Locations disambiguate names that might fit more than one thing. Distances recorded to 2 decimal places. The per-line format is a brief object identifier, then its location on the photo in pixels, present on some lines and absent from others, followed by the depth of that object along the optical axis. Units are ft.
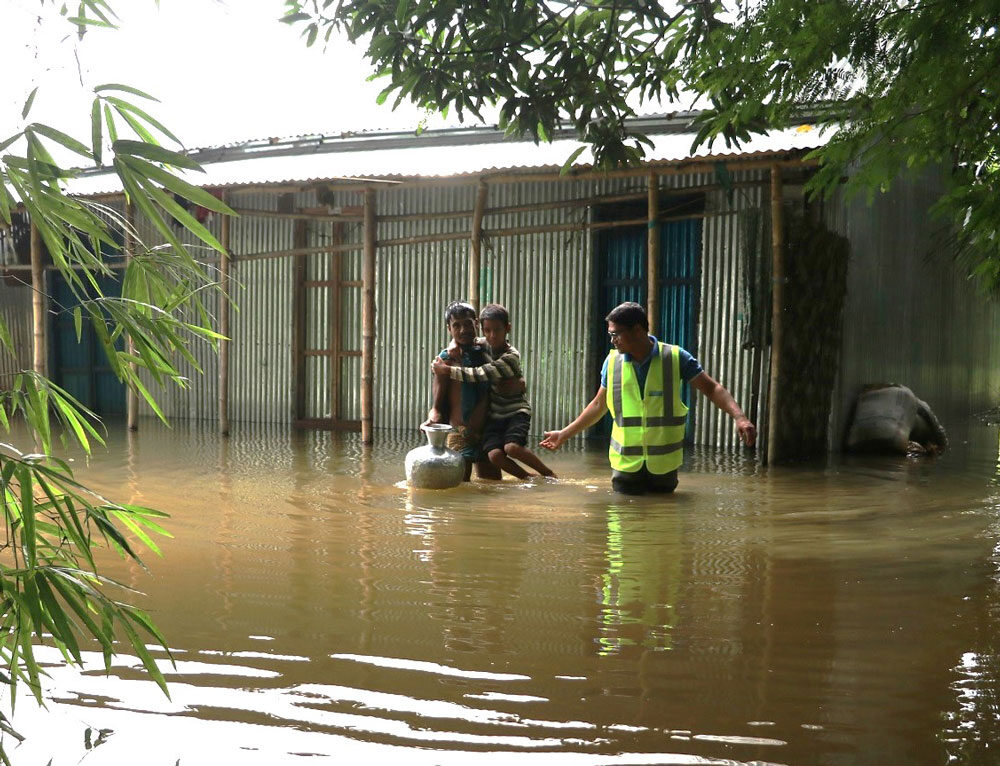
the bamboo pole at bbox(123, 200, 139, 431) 44.91
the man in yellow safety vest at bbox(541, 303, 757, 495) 25.45
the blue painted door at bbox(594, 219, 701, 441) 39.32
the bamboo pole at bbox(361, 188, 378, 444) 39.42
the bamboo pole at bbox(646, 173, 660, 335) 34.09
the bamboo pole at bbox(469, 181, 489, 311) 37.22
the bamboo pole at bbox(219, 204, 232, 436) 42.96
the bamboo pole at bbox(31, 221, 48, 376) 42.47
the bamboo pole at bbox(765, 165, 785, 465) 31.81
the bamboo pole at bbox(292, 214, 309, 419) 48.01
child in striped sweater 28.14
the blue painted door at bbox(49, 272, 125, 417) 55.06
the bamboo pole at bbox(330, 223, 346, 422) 47.24
